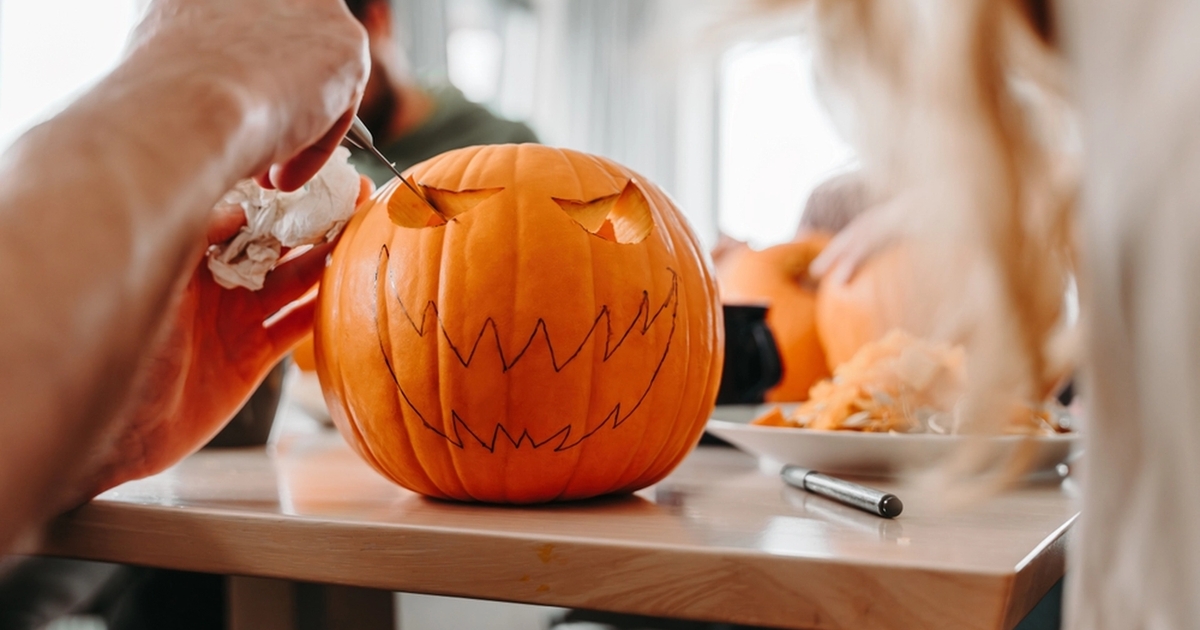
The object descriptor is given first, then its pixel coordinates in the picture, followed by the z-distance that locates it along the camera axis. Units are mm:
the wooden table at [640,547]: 468
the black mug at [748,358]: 1041
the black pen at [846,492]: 603
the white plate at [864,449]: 743
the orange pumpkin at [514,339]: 627
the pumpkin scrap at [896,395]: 822
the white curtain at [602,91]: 4727
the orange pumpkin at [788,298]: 1277
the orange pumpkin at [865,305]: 1144
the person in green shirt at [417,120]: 2221
